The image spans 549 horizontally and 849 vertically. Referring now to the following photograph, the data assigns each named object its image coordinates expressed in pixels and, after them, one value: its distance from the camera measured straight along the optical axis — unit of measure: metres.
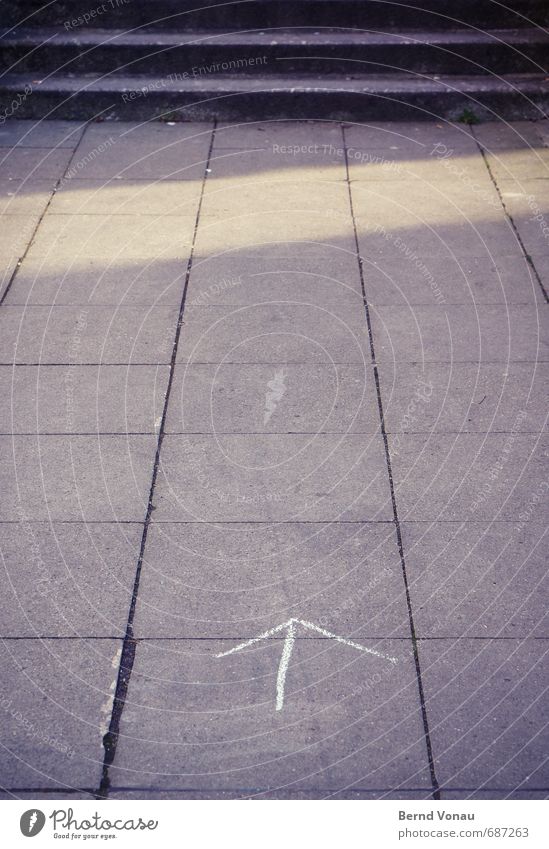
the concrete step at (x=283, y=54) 9.33
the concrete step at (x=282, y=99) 9.00
